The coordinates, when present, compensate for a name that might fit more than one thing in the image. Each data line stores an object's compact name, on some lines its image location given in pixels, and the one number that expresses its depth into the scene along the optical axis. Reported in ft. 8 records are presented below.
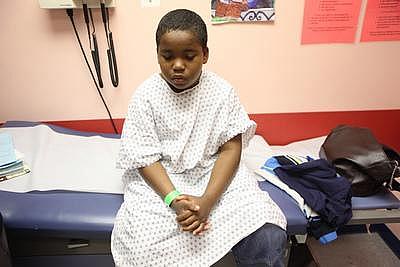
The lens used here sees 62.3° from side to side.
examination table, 3.35
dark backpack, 3.73
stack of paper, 3.91
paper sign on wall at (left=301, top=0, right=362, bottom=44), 4.52
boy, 2.92
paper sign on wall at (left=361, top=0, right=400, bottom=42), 4.58
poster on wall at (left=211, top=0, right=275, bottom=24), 4.41
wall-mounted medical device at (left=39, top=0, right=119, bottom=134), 4.23
